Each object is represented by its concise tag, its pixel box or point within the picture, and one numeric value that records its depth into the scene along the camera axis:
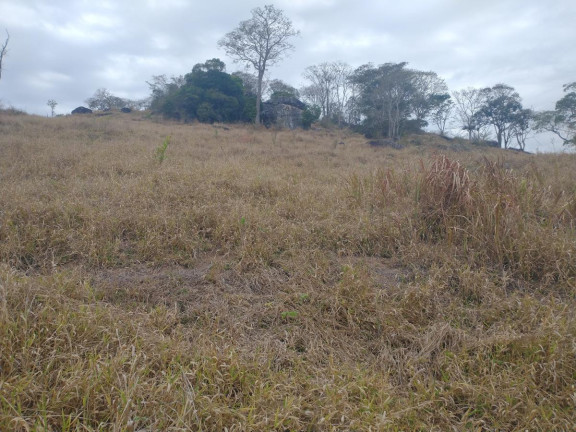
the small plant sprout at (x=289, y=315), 2.32
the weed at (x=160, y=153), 6.03
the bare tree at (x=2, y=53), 15.66
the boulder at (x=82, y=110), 23.98
